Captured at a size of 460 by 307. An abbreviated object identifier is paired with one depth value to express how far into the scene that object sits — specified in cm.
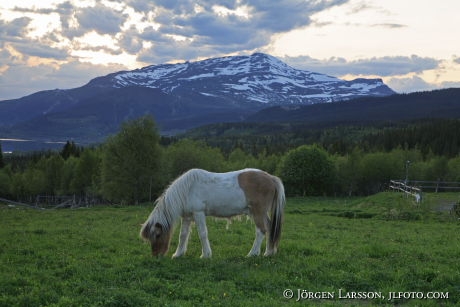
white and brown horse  1142
